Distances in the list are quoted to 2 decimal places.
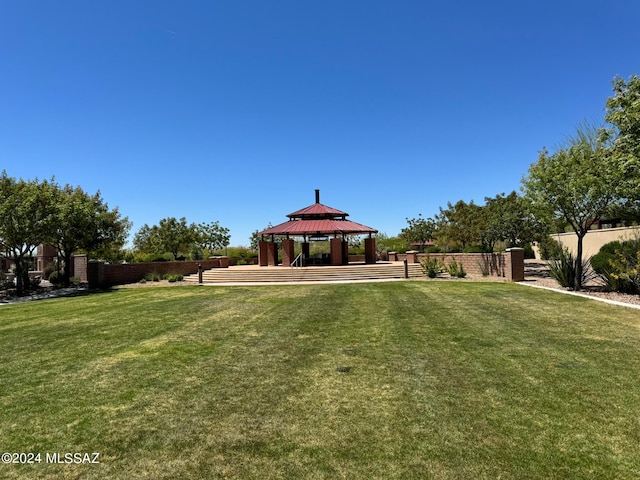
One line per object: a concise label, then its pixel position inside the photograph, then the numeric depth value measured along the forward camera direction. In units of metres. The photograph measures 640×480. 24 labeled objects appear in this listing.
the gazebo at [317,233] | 26.45
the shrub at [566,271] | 15.33
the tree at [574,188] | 13.90
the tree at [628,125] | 9.21
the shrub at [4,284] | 21.62
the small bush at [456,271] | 21.38
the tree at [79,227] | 20.50
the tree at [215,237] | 54.36
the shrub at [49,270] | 29.02
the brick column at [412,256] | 28.35
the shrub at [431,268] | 21.86
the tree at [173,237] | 38.00
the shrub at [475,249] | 26.89
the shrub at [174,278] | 23.52
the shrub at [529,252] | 40.53
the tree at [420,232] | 46.28
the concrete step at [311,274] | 22.73
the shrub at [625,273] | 13.02
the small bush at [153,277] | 24.33
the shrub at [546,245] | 27.57
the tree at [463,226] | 26.48
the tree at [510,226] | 24.11
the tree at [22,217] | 18.17
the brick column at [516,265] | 18.77
